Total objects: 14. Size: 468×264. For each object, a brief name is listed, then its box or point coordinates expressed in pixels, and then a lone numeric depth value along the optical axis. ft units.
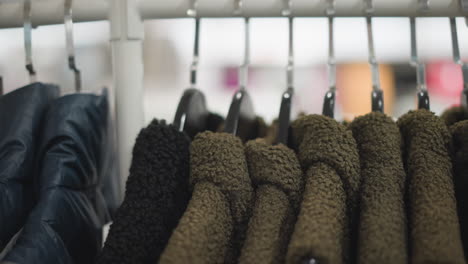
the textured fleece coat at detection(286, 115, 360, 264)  1.00
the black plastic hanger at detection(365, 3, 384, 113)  1.46
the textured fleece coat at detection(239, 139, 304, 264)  1.10
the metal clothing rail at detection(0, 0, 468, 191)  1.48
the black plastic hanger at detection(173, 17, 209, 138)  1.50
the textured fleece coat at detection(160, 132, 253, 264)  1.07
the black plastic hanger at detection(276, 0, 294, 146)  1.41
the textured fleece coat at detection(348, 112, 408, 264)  1.03
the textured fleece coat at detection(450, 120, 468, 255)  1.25
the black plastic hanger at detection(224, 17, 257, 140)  1.47
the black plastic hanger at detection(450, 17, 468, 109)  1.50
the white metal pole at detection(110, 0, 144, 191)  1.57
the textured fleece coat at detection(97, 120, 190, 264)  1.17
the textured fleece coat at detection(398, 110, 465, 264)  0.99
